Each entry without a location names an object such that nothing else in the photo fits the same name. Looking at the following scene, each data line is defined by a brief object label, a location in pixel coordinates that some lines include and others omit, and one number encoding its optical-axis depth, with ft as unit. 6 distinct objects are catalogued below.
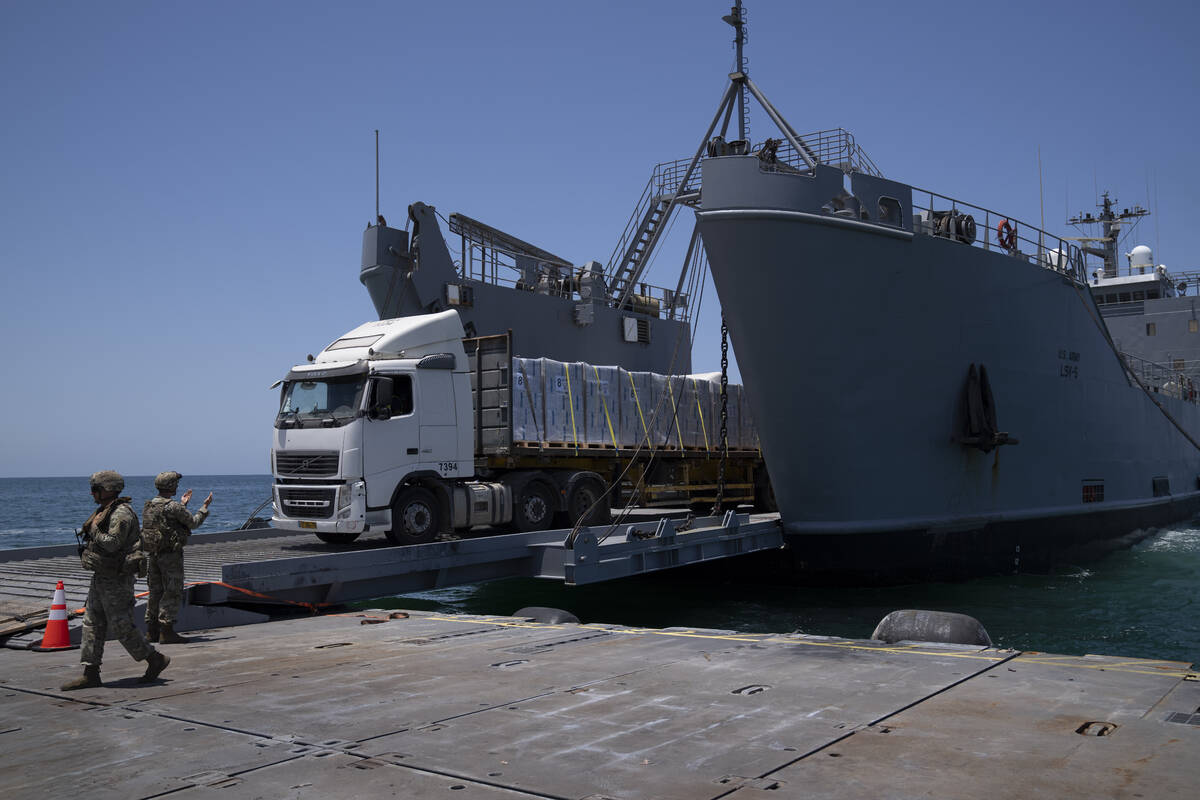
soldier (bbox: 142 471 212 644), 28.45
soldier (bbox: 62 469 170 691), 22.76
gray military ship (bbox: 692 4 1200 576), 49.08
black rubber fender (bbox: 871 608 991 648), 28.76
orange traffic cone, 28.63
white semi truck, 42.04
